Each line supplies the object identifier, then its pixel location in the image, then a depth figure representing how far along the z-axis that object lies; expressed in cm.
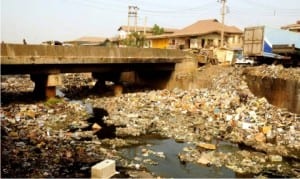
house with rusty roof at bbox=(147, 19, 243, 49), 3269
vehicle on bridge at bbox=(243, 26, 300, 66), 1712
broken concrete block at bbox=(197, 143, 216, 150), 1007
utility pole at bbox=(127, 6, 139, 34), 4125
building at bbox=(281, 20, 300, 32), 2856
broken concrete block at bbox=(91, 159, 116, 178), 643
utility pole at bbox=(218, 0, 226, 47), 3009
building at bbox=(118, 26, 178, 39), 4728
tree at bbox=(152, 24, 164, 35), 4491
